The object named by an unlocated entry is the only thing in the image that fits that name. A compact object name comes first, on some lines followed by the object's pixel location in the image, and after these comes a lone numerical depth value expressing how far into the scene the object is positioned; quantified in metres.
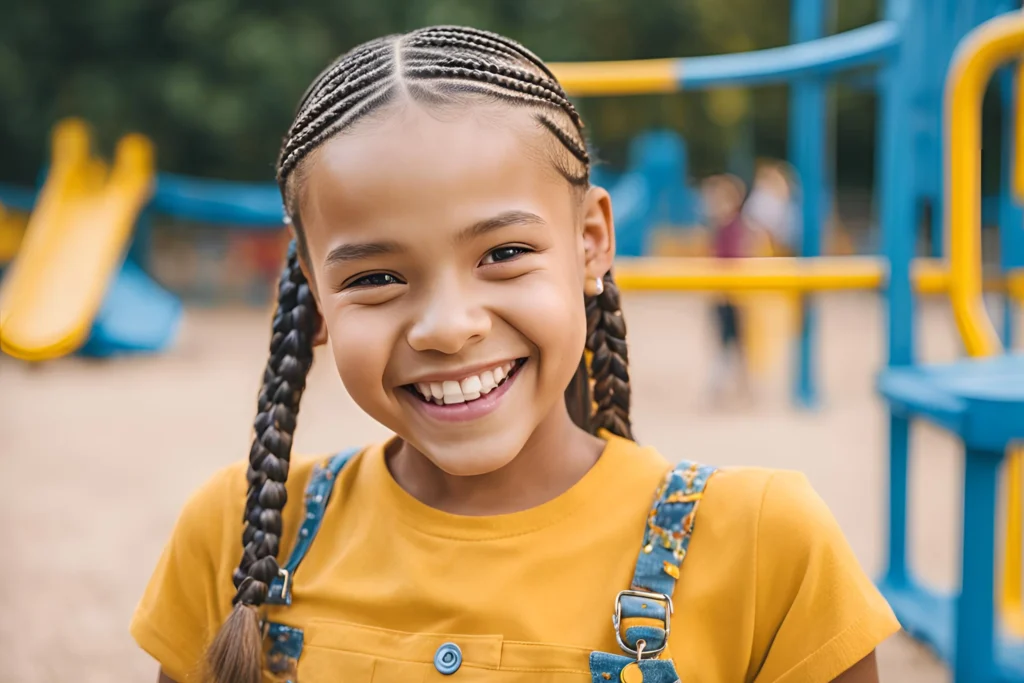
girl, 1.00
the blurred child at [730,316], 6.20
